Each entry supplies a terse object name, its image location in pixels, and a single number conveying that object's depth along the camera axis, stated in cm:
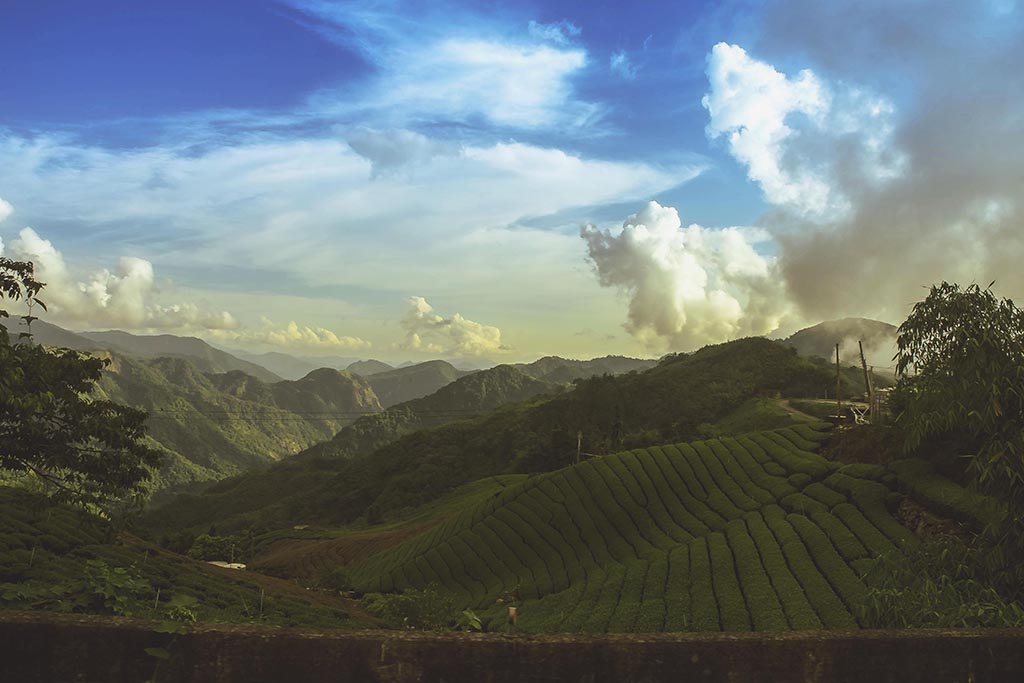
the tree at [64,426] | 1031
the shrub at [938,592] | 616
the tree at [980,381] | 691
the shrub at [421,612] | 1919
